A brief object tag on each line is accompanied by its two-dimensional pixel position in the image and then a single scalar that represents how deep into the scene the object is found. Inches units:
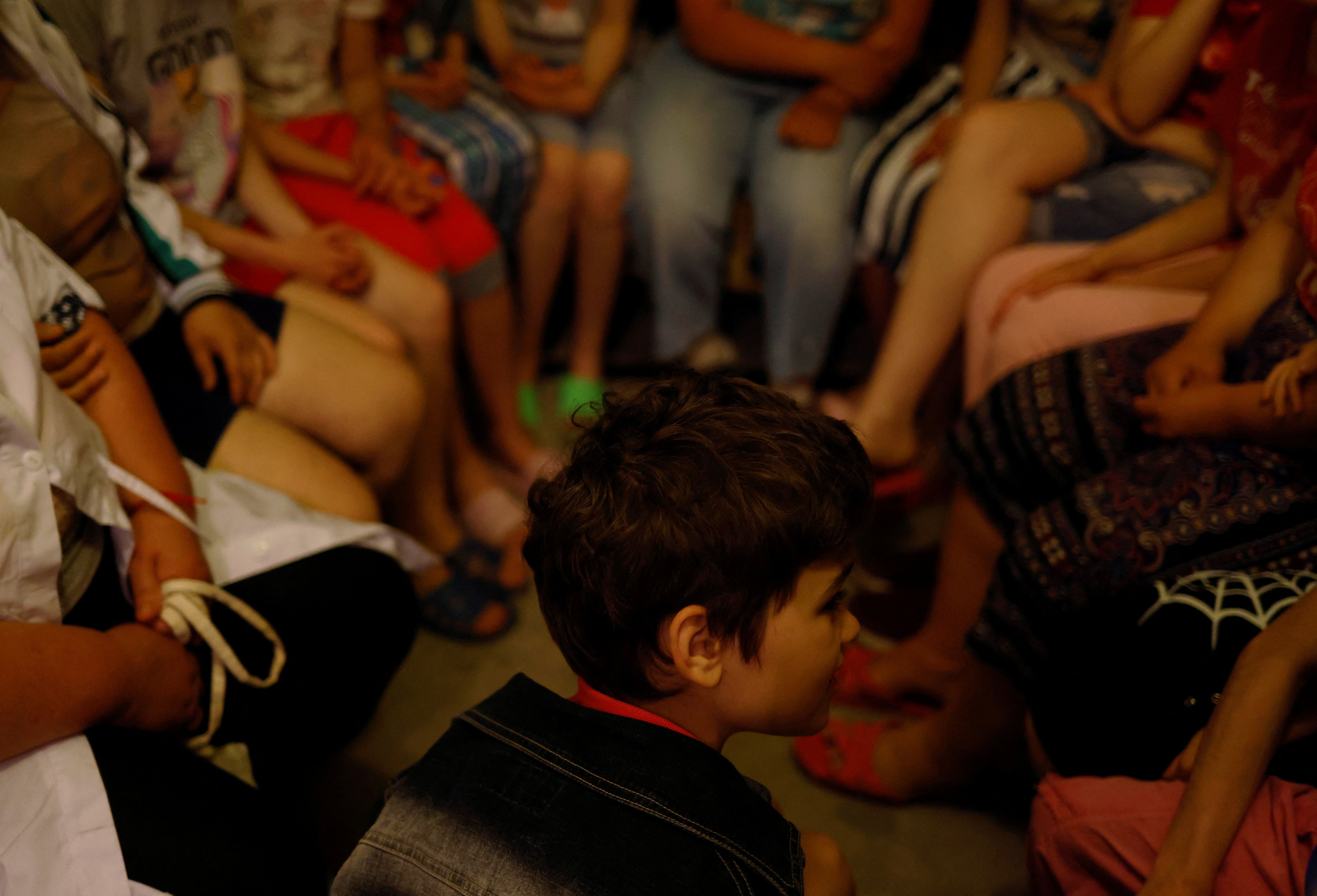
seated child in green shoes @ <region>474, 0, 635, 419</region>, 67.0
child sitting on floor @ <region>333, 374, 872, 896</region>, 24.7
